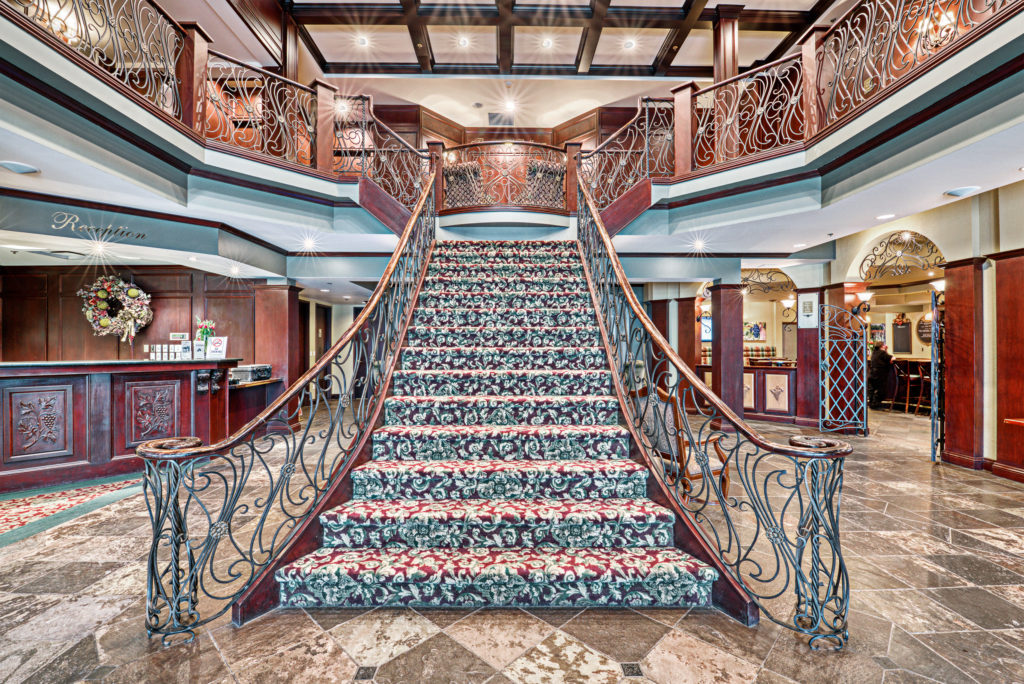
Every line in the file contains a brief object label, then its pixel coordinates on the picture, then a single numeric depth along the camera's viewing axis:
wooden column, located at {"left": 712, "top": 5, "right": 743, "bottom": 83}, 6.54
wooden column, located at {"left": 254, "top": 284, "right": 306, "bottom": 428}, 6.80
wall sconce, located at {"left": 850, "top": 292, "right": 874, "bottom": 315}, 6.26
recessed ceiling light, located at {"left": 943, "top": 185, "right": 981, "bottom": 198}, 3.85
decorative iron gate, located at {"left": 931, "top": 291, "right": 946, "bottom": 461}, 4.84
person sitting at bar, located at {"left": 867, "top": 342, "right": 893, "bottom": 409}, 9.06
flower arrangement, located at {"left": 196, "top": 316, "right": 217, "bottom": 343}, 5.96
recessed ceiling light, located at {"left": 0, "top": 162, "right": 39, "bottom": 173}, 3.31
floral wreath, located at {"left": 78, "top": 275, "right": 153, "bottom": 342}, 7.28
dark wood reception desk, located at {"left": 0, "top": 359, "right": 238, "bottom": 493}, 3.88
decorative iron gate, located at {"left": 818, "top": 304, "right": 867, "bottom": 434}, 6.35
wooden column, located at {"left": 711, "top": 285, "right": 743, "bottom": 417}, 7.13
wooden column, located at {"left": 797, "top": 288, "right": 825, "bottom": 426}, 6.85
